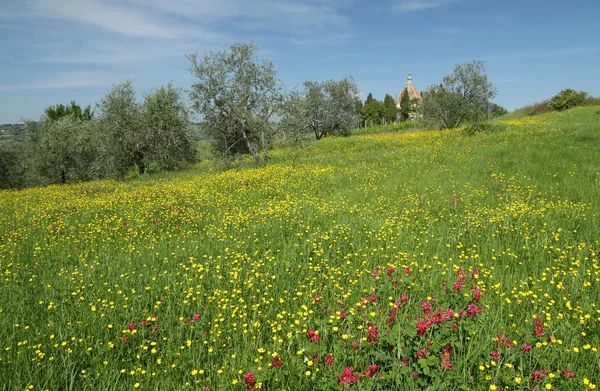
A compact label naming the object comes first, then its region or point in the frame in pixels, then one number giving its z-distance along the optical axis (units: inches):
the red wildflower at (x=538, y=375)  108.3
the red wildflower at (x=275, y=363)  120.7
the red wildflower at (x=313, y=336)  131.9
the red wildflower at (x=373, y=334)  127.0
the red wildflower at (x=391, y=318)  137.7
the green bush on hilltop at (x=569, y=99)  1883.6
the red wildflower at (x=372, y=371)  113.5
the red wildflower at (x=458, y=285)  154.9
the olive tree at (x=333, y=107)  2342.5
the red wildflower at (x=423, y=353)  117.9
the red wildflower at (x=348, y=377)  109.0
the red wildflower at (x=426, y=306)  137.7
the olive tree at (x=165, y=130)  942.4
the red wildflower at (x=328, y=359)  122.8
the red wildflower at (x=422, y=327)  124.1
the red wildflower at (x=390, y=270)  188.2
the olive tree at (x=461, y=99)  1345.8
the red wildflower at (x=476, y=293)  146.6
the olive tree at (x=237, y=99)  843.4
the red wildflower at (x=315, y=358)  124.3
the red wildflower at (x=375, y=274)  185.9
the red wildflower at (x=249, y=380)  111.7
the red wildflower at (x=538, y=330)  128.1
